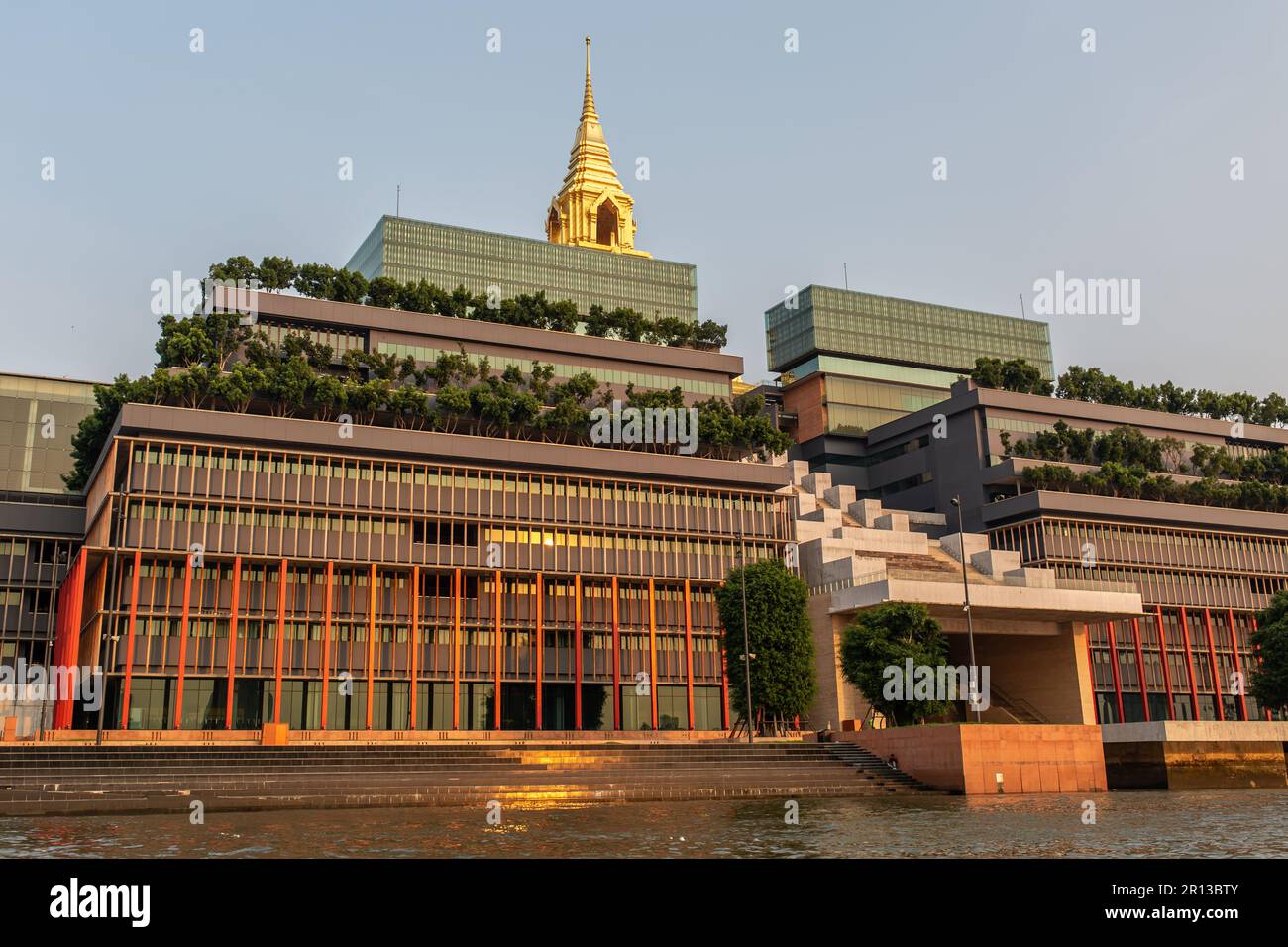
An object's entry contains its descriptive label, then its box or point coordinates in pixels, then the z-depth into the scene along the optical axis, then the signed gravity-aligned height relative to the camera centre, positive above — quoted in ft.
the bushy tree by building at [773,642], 228.43 +13.55
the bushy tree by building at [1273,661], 240.94 +8.24
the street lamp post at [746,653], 219.20 +10.89
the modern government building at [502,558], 241.55 +36.14
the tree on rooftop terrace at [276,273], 280.10 +102.86
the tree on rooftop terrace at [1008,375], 367.45 +100.27
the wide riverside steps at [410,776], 150.10 -7.60
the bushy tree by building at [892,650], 203.82 +10.22
